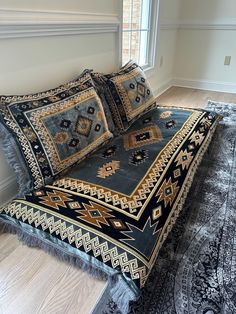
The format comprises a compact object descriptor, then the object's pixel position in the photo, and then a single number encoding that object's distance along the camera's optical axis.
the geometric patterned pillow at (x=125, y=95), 1.63
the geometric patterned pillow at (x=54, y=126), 1.05
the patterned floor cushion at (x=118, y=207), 0.85
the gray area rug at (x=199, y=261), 0.84
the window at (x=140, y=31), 2.36
